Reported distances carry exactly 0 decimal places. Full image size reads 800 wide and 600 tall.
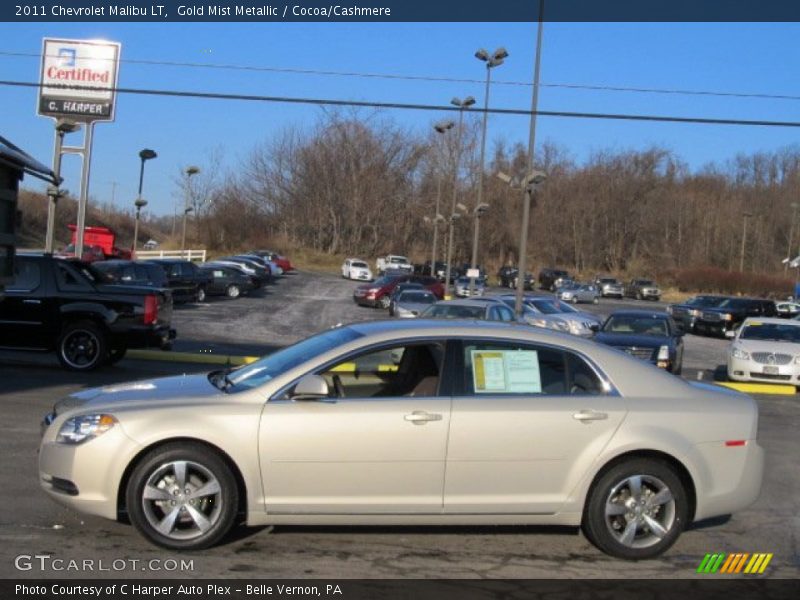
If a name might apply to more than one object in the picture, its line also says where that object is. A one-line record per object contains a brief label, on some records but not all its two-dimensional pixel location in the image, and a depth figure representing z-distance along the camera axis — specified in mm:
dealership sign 27984
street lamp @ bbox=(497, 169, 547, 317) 27359
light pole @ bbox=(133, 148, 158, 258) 52531
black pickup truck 14008
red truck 55031
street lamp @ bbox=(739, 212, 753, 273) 92038
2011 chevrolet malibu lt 5637
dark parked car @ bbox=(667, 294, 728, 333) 38219
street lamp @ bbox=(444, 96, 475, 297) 42762
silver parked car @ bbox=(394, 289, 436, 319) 30922
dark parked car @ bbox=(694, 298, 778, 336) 36875
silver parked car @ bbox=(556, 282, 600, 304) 59875
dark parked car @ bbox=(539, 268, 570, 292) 73825
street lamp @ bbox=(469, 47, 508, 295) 37750
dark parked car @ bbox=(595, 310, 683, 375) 18172
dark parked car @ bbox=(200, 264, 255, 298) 40625
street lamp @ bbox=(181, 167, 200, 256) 64812
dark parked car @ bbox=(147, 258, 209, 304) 35125
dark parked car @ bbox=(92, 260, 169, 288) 28178
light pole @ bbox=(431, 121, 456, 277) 51281
